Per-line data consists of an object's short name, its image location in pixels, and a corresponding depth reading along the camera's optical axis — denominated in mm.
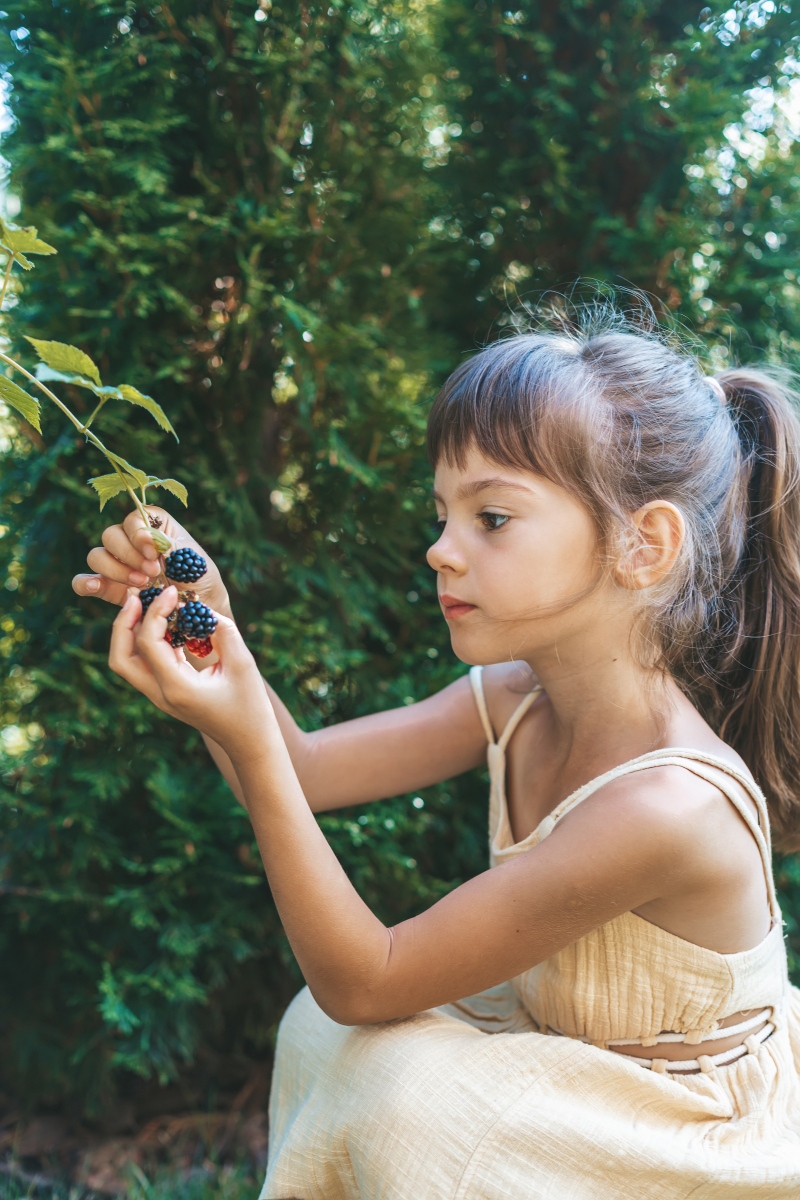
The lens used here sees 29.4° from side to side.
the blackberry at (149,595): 784
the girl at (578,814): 773
